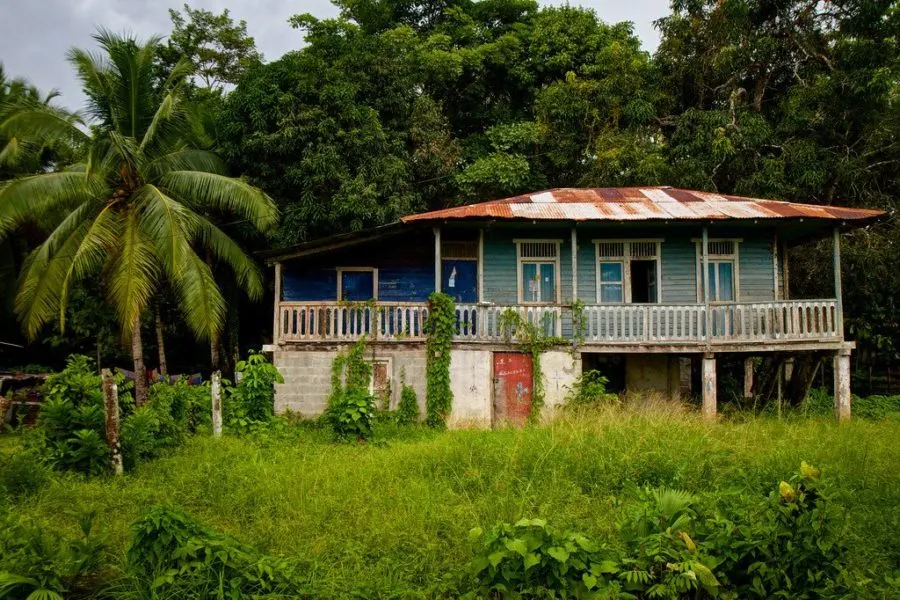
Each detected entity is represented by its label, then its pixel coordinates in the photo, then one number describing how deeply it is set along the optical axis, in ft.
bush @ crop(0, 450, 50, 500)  26.50
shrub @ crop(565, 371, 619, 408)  42.04
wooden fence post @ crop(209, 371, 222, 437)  37.17
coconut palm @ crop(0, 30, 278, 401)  43.75
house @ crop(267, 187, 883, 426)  43.62
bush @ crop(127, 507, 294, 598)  17.74
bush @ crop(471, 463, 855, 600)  17.21
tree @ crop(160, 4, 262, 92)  75.56
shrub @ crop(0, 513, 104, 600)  16.37
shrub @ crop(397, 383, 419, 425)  43.24
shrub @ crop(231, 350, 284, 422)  40.68
